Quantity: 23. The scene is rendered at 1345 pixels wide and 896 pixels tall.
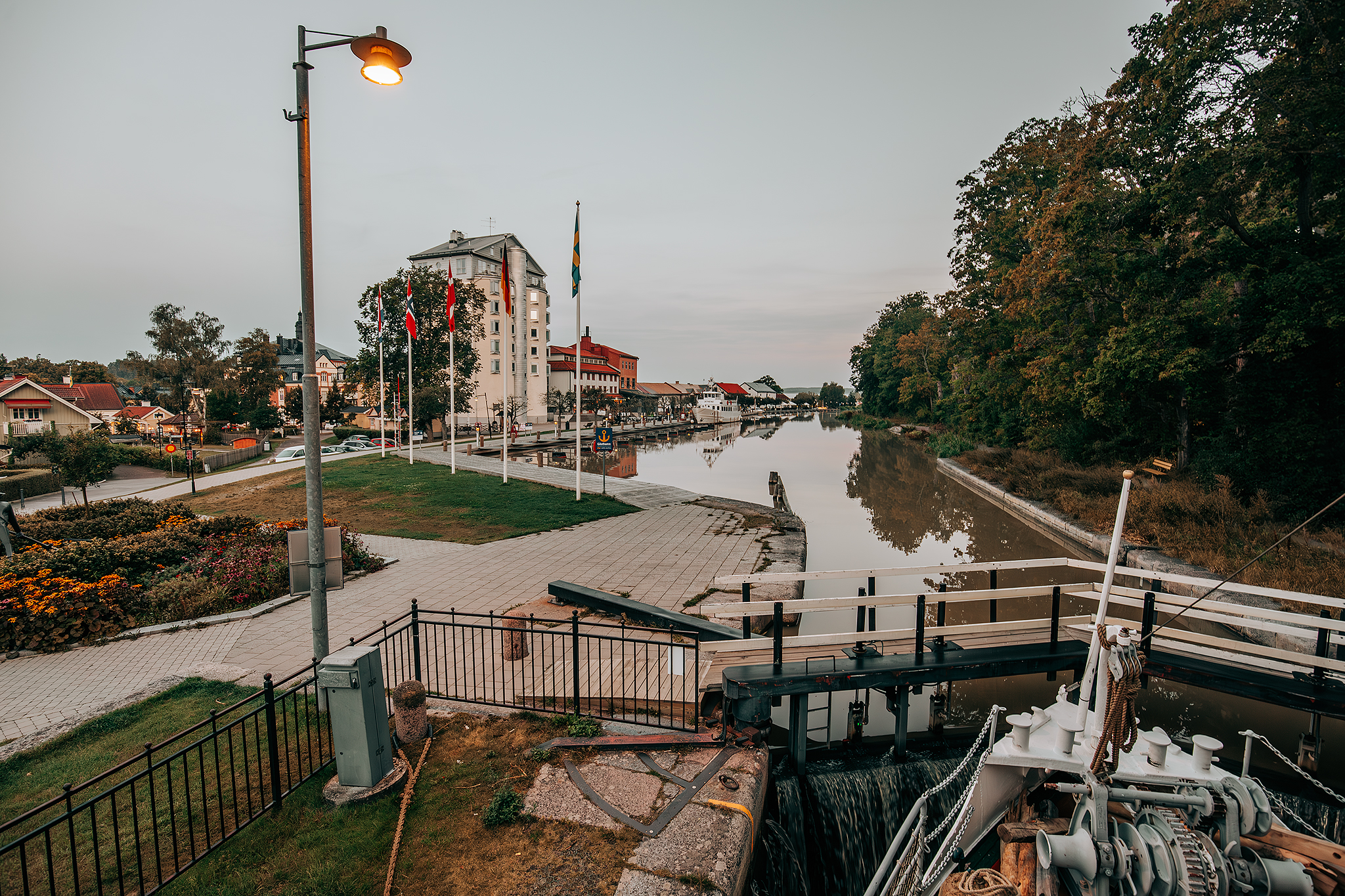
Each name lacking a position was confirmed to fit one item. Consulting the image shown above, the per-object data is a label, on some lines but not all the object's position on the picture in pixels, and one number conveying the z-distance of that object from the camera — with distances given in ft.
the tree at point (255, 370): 202.39
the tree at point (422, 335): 161.17
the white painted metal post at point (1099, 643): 16.01
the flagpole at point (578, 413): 65.00
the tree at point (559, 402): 249.14
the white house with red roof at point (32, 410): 135.44
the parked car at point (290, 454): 119.75
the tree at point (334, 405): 206.18
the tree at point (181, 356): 189.37
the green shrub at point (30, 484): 80.89
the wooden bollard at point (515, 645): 26.68
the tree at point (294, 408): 212.23
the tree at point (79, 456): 68.28
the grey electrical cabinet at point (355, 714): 17.04
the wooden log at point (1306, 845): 15.34
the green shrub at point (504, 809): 16.14
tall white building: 225.56
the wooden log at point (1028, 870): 15.42
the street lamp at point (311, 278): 18.92
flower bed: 30.30
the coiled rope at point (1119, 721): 15.11
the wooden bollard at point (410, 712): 19.85
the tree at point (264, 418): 187.21
